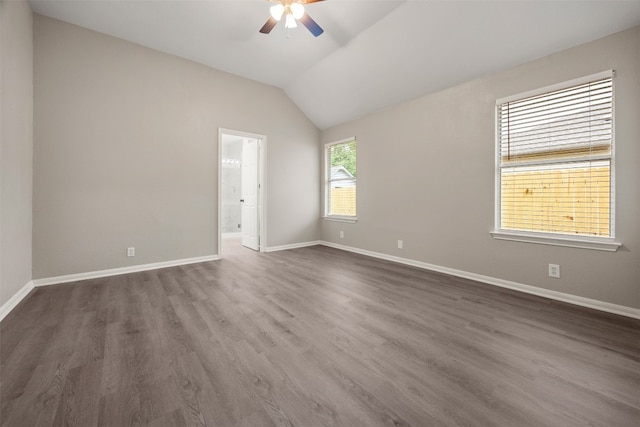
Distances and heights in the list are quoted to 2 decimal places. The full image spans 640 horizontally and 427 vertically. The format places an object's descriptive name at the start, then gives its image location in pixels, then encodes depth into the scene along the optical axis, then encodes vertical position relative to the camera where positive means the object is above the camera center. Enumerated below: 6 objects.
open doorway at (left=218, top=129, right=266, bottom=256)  5.09 +0.48
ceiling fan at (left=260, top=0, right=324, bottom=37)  2.52 +1.98
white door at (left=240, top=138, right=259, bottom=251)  5.30 +0.37
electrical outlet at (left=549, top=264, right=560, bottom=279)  2.71 -0.60
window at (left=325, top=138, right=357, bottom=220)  5.26 +0.68
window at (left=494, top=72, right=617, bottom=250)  2.51 +0.53
